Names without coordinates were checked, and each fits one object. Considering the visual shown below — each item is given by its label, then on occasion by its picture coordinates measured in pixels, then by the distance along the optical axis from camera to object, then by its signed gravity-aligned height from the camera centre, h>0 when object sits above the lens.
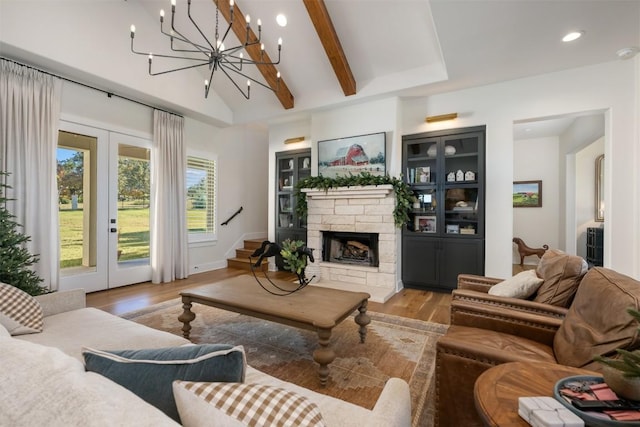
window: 5.52 +0.28
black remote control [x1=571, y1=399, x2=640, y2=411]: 0.86 -0.58
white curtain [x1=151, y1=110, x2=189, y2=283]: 4.82 +0.19
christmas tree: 2.49 -0.42
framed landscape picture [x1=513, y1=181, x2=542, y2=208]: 6.60 +0.44
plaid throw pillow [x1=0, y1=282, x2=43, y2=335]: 1.70 -0.61
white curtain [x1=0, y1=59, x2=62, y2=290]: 3.30 +0.71
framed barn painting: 4.49 +0.94
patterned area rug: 1.97 -1.19
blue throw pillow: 0.76 -0.43
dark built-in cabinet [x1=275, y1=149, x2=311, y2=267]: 5.68 +0.44
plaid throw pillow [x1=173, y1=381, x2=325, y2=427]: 0.63 -0.44
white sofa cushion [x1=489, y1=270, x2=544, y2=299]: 2.13 -0.56
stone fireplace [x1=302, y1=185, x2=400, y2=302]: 4.38 -0.44
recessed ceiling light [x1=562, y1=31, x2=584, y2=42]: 2.92 +1.83
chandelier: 4.32 +2.66
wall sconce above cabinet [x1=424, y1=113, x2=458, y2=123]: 4.21 +1.41
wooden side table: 0.91 -0.63
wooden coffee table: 1.99 -0.74
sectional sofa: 0.57 -0.40
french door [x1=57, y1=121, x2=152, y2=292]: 3.98 +0.07
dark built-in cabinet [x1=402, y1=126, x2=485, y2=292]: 4.16 +0.08
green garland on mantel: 4.29 +0.46
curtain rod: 3.42 +1.77
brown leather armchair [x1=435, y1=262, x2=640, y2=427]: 1.28 -0.66
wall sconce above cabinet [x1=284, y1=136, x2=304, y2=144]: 5.63 +1.44
